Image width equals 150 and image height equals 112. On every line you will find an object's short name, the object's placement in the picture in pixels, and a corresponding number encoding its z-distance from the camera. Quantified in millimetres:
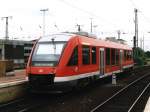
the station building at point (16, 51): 26375
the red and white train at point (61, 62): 9510
